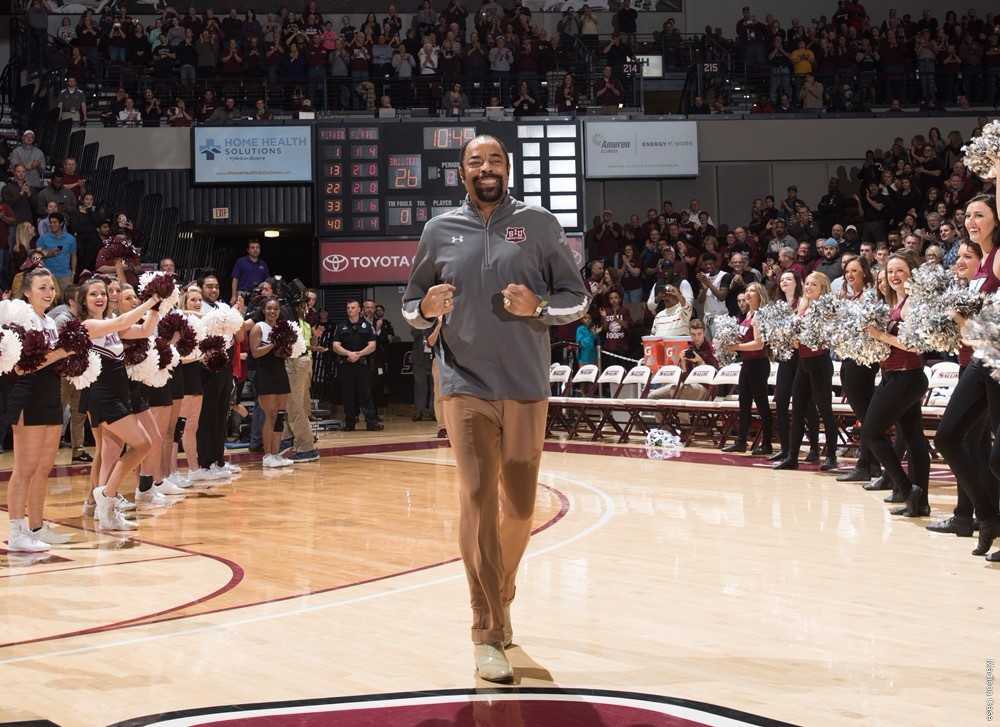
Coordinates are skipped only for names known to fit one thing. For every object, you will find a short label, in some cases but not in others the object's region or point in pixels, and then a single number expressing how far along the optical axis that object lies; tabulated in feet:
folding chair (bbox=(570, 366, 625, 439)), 45.08
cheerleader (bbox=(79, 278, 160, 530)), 24.07
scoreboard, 61.00
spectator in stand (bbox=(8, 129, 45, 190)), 53.78
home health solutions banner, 62.59
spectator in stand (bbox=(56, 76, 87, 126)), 64.64
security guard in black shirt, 55.42
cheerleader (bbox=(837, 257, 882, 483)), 27.27
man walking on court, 13.30
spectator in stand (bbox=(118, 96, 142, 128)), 65.87
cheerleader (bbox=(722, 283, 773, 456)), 35.50
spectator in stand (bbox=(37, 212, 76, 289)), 47.83
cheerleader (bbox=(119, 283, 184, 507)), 26.37
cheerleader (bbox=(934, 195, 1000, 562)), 18.61
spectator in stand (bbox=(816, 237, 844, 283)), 50.13
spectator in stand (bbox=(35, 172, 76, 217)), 51.01
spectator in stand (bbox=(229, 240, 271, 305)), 56.70
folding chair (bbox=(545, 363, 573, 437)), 49.22
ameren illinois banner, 66.74
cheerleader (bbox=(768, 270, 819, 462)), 33.50
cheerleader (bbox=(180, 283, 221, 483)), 31.09
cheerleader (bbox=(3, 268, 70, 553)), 21.63
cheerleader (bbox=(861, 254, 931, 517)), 23.79
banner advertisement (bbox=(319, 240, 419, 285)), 61.00
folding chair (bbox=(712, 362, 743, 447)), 39.88
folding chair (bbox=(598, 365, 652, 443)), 43.62
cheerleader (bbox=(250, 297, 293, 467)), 35.78
